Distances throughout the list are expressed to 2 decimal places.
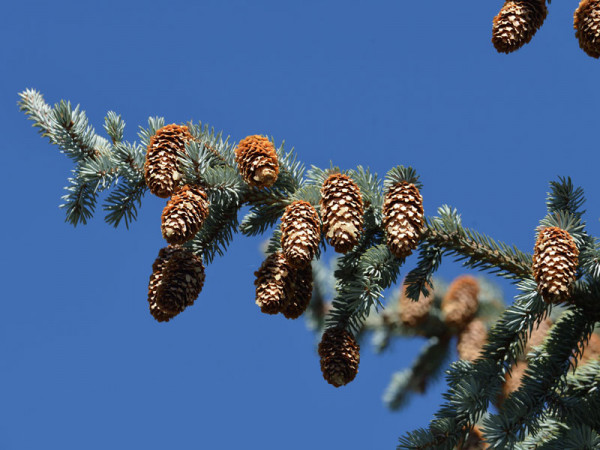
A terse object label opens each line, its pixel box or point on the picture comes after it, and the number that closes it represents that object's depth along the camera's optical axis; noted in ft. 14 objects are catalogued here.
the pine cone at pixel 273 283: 16.31
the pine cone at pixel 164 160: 16.37
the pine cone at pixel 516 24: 17.33
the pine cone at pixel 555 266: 15.12
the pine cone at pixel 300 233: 15.78
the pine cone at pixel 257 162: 16.67
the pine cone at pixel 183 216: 15.69
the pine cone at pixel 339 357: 17.02
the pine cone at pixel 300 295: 17.44
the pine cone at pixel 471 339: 28.47
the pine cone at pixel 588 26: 16.72
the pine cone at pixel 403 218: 15.98
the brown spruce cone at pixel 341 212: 15.84
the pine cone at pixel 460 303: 29.35
